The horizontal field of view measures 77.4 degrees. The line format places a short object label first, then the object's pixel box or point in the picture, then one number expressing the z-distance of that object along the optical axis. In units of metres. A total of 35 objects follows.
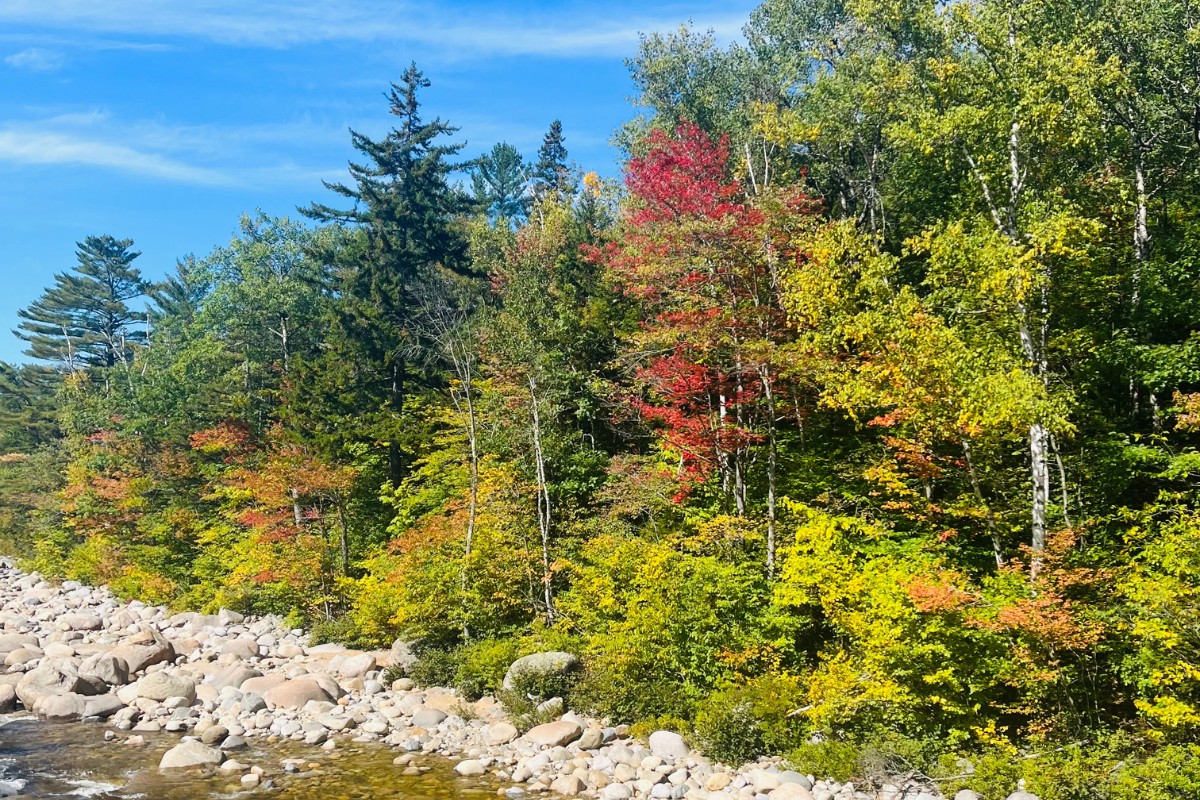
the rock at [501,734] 14.41
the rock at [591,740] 13.60
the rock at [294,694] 16.81
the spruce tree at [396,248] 28.95
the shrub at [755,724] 12.47
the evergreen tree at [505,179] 57.72
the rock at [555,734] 13.79
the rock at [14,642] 21.59
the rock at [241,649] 21.09
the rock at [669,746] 12.90
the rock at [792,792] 10.77
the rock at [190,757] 13.34
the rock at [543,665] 15.80
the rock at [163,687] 17.08
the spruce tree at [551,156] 54.59
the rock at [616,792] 11.70
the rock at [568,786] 12.09
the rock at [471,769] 13.08
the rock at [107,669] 18.09
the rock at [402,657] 18.55
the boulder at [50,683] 17.06
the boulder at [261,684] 17.47
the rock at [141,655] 19.30
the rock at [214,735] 14.70
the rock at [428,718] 15.45
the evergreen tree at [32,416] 51.66
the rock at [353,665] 18.77
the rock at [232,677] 17.98
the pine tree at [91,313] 57.94
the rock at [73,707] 16.39
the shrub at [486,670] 16.69
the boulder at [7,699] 16.98
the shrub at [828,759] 11.33
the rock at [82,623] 25.16
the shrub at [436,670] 17.72
